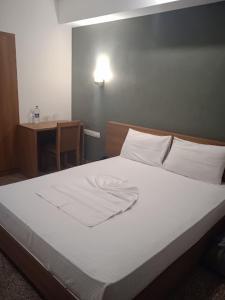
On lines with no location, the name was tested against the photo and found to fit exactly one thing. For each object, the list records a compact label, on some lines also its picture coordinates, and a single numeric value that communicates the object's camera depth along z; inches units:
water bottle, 143.0
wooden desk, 126.7
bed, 49.3
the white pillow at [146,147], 107.7
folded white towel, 65.8
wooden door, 124.1
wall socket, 148.5
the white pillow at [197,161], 90.8
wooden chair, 127.7
